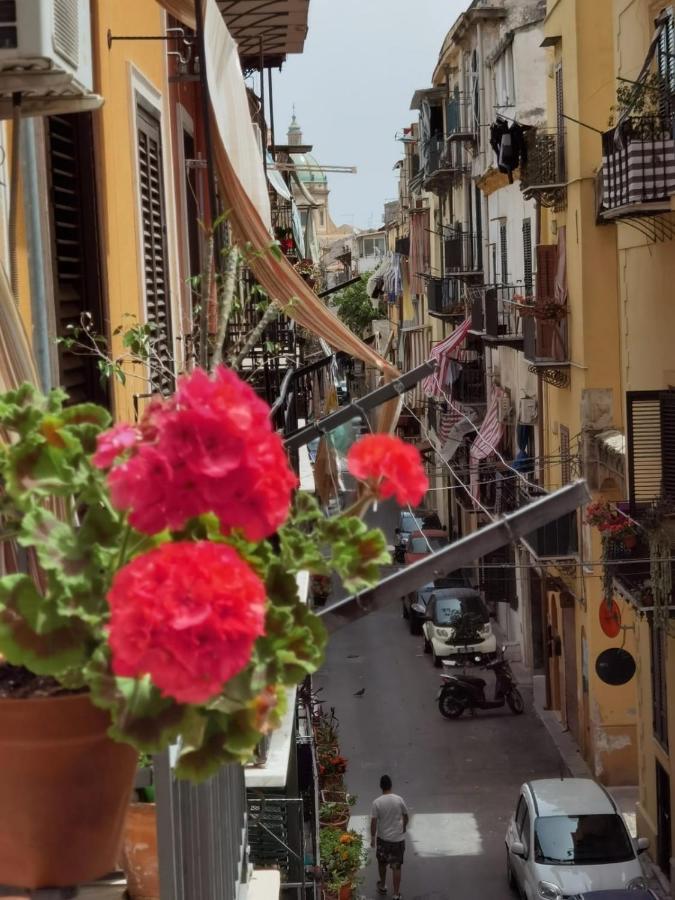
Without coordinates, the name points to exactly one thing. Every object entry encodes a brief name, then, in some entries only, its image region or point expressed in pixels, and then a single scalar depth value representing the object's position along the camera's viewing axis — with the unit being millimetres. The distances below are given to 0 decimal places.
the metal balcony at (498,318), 28406
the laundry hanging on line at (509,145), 25203
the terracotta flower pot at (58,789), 2348
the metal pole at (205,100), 5945
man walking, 16234
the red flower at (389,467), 2373
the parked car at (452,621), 27984
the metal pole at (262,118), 12016
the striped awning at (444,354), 30012
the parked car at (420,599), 33312
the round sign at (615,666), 19312
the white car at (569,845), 15094
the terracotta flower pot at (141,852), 2762
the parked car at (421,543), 34209
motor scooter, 24969
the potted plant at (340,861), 11977
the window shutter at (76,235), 6488
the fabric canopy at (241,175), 6648
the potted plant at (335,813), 13420
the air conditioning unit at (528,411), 28297
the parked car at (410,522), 40241
